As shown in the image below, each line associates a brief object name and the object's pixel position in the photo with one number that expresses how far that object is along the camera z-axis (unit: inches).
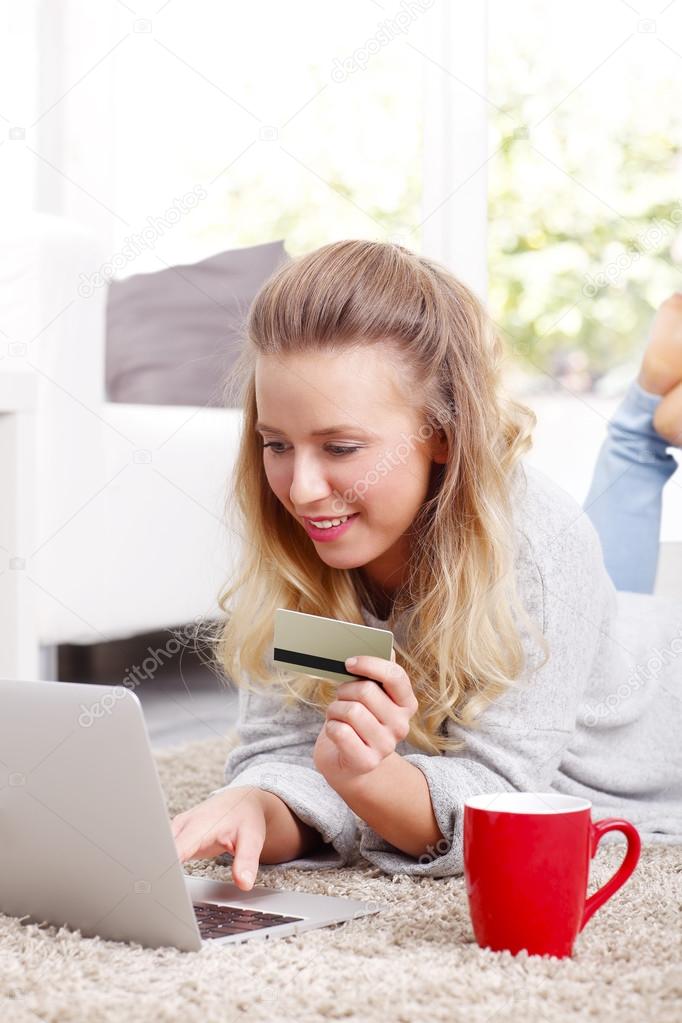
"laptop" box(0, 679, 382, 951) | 69.4
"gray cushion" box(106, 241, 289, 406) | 156.1
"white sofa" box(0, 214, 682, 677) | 123.8
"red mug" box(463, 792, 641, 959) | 70.2
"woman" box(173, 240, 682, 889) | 81.9
